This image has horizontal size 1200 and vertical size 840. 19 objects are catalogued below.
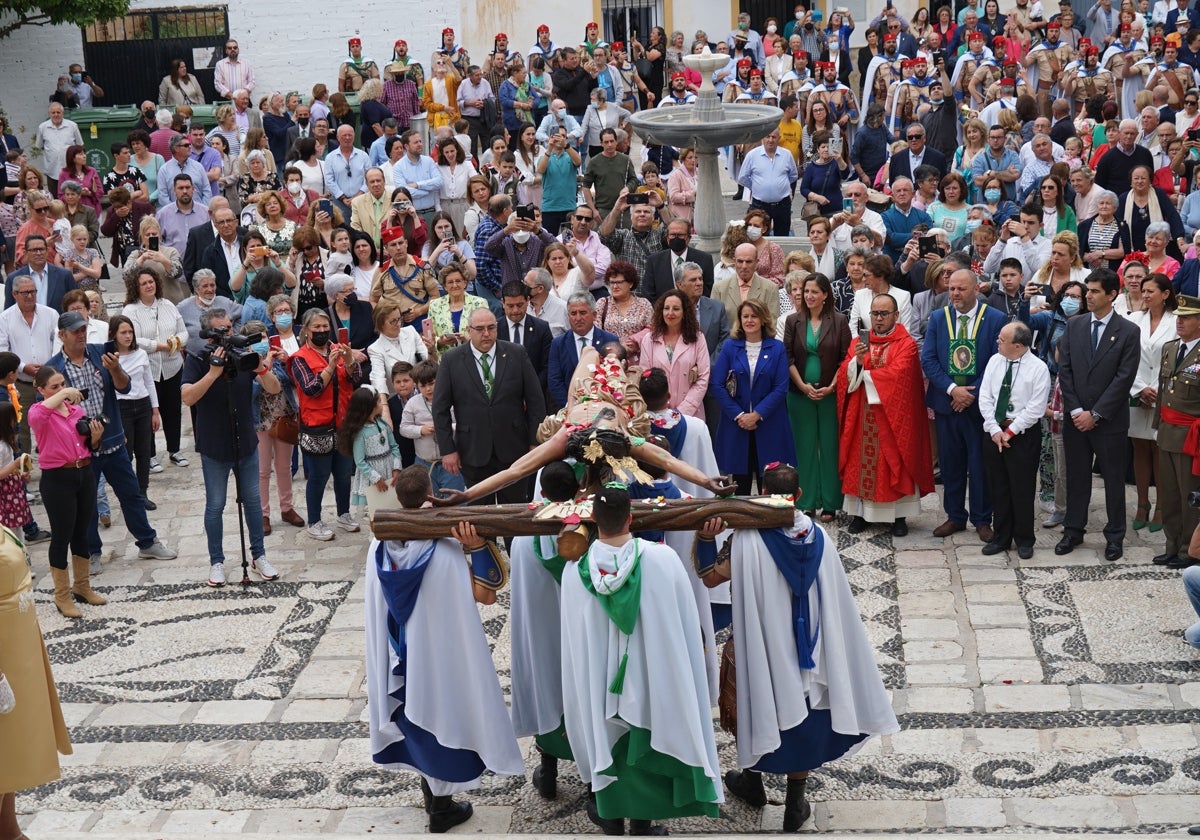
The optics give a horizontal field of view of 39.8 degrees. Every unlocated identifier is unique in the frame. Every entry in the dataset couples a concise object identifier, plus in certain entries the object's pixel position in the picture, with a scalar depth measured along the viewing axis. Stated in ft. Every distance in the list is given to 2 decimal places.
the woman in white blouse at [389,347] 38.88
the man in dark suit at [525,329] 37.96
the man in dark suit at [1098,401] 35.32
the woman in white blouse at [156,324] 41.98
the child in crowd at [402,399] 37.93
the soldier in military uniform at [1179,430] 34.09
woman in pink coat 37.24
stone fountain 48.67
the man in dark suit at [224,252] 46.11
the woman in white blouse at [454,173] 54.44
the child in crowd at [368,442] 37.22
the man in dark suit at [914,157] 53.88
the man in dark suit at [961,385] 36.68
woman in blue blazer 37.32
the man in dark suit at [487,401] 35.55
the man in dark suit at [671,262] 41.73
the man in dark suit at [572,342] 37.37
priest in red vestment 37.14
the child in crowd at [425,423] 37.22
